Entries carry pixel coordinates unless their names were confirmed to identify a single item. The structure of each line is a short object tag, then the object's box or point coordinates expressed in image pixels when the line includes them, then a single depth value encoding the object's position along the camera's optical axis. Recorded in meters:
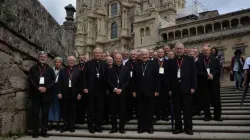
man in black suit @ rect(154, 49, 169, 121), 7.02
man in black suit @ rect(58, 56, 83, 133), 6.36
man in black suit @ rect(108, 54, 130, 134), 6.05
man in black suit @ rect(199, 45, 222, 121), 6.64
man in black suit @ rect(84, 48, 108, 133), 6.26
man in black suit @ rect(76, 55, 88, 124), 7.02
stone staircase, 5.33
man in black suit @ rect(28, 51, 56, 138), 5.96
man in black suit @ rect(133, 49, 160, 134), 6.06
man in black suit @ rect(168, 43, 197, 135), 5.79
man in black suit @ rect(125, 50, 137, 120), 6.85
